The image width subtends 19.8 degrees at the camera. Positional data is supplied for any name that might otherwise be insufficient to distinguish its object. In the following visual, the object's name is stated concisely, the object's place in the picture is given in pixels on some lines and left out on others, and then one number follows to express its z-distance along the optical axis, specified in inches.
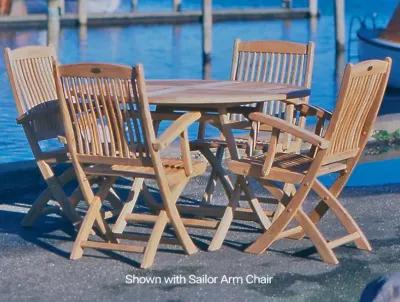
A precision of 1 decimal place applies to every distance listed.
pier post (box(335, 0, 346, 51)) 890.7
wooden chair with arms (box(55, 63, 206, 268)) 237.9
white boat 710.5
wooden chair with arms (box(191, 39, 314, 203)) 284.5
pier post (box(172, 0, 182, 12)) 1279.5
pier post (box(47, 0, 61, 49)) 554.9
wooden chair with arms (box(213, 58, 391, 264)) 240.7
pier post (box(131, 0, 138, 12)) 1390.9
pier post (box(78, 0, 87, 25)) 1146.0
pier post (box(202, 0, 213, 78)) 832.9
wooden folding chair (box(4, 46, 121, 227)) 270.7
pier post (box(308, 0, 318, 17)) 1298.0
